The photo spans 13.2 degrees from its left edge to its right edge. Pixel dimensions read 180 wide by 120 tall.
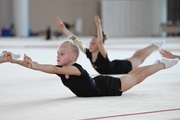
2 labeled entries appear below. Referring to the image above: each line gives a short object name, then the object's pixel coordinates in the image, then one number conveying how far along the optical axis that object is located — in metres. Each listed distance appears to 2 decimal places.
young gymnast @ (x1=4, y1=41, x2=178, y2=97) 8.27
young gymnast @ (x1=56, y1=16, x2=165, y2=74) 12.63
